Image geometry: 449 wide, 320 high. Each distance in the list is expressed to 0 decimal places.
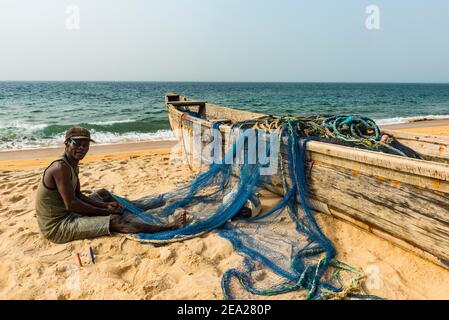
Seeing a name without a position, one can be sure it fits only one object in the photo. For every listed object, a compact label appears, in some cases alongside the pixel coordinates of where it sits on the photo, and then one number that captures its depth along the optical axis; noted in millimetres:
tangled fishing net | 2730
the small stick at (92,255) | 3040
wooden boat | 2555
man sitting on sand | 3131
